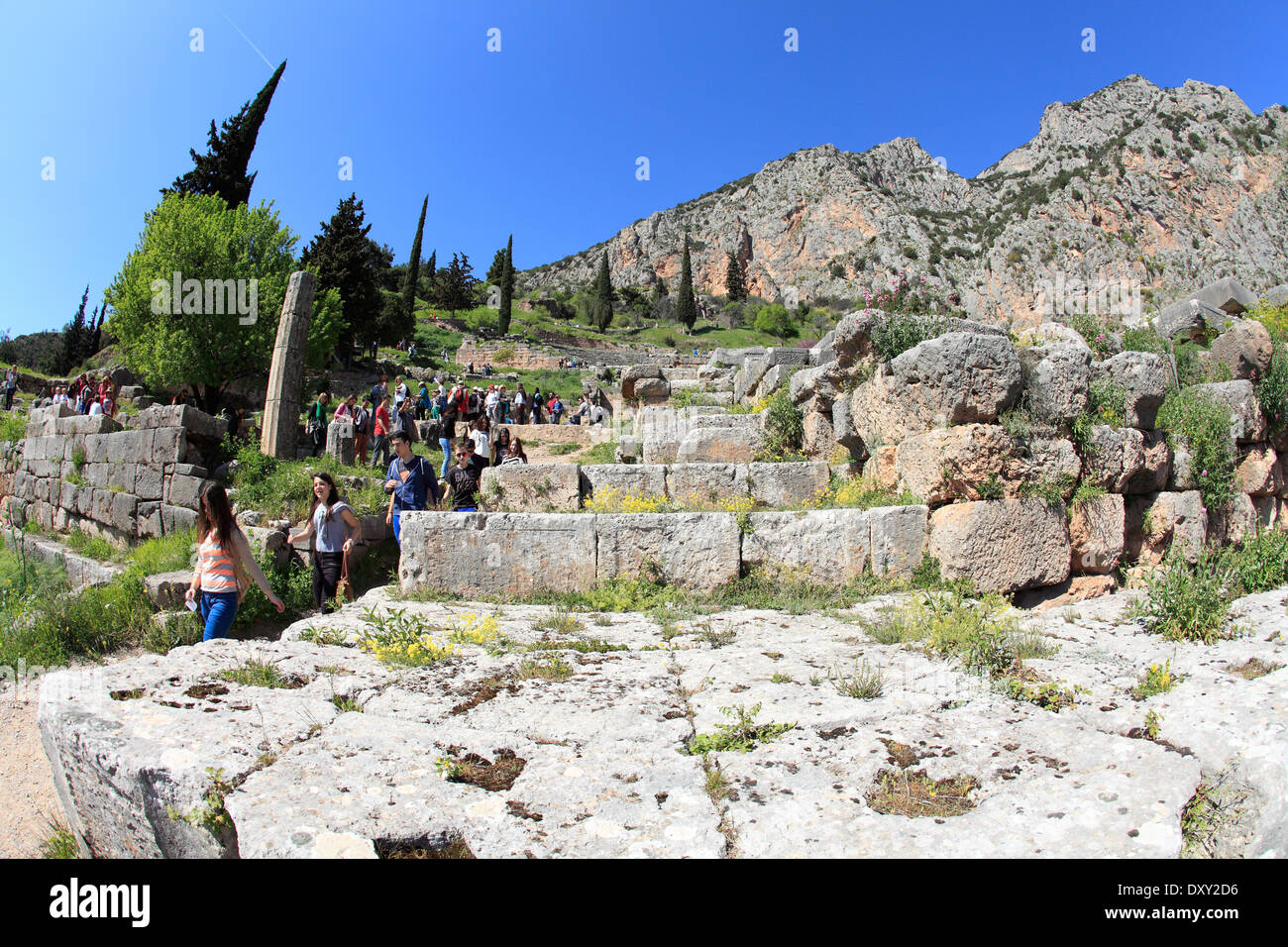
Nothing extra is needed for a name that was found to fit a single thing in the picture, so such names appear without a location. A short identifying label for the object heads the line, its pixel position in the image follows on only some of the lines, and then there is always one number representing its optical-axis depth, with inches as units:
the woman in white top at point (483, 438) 456.1
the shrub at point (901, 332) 279.4
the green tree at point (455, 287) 2689.5
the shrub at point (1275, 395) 302.2
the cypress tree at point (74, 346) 1920.5
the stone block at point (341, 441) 520.7
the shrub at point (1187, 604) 158.6
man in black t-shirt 300.5
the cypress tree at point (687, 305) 2947.8
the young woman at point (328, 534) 272.1
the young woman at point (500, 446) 449.4
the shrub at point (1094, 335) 323.0
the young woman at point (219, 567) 218.2
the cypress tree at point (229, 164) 1556.3
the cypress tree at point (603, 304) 2886.3
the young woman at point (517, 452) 435.1
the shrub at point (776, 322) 2984.7
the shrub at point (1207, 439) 275.0
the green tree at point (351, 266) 1695.4
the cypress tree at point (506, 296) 2468.8
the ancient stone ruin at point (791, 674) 88.5
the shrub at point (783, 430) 366.0
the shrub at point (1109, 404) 251.8
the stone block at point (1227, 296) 395.5
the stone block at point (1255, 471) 293.1
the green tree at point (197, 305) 1106.1
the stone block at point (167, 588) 314.3
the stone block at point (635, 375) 642.8
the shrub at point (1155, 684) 123.0
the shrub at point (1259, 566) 205.8
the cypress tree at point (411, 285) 2030.0
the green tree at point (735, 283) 3907.5
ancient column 526.6
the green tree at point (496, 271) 3484.3
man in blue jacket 293.4
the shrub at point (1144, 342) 327.3
